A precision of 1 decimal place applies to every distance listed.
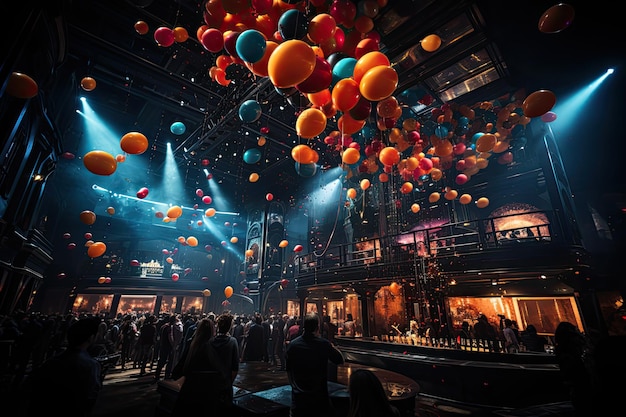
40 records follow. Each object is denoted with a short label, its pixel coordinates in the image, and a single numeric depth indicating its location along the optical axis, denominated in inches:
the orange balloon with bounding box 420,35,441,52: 211.6
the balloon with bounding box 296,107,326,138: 173.2
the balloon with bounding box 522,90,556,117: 201.5
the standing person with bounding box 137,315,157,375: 297.3
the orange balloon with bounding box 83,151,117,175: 211.5
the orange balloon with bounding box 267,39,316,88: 131.2
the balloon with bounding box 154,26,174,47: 210.1
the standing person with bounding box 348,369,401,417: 65.2
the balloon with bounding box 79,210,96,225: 316.8
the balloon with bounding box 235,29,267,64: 145.4
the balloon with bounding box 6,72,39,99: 175.9
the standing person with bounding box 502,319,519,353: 232.3
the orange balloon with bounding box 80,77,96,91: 271.7
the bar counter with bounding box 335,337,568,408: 191.2
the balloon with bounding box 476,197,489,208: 380.8
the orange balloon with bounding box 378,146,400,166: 247.8
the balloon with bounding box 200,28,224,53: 185.8
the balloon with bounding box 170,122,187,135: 320.8
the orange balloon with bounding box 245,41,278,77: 164.1
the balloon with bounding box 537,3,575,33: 163.0
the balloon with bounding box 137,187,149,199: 373.9
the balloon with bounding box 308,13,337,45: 159.6
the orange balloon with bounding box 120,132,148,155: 230.4
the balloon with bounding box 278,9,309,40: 151.9
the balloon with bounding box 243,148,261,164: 318.0
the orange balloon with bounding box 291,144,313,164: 223.5
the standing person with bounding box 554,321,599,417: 98.0
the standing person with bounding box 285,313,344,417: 93.2
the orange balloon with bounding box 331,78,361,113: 166.4
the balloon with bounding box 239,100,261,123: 223.8
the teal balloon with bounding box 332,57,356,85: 173.8
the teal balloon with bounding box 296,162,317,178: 247.3
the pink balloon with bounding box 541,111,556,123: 307.3
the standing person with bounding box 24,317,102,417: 70.7
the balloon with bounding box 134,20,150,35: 224.0
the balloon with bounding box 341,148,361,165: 244.7
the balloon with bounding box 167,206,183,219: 392.2
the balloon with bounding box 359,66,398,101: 152.1
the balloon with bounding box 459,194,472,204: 384.3
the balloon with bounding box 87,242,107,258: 346.7
